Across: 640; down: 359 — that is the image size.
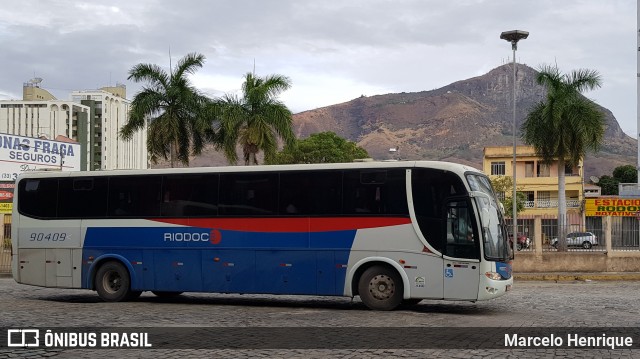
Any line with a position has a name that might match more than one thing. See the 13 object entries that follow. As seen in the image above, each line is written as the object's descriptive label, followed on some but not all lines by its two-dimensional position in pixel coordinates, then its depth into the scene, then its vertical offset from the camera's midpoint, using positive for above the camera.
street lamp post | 30.81 +6.87
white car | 25.86 -1.29
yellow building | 74.19 +2.49
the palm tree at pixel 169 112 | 32.62 +3.98
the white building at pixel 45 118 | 153.12 +17.52
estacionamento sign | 26.48 -0.18
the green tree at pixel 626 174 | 101.25 +4.03
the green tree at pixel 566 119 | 33.44 +3.80
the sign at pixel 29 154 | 49.78 +3.29
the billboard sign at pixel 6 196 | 38.03 +0.33
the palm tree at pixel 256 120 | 32.81 +3.65
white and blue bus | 15.12 -0.65
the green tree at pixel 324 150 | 78.94 +5.65
